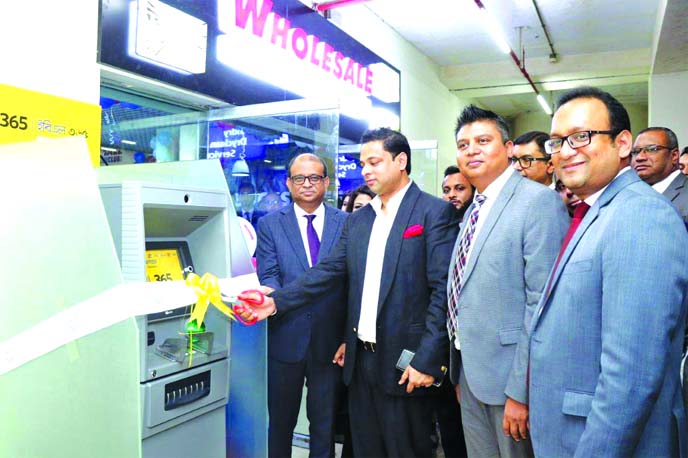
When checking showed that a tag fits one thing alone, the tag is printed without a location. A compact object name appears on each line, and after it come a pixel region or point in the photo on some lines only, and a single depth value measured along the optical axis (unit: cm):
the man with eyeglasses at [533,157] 292
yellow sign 238
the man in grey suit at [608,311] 125
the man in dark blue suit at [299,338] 268
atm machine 192
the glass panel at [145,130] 334
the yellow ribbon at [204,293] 181
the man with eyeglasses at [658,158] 392
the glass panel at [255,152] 393
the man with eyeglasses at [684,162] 461
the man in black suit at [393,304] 221
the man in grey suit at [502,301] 178
